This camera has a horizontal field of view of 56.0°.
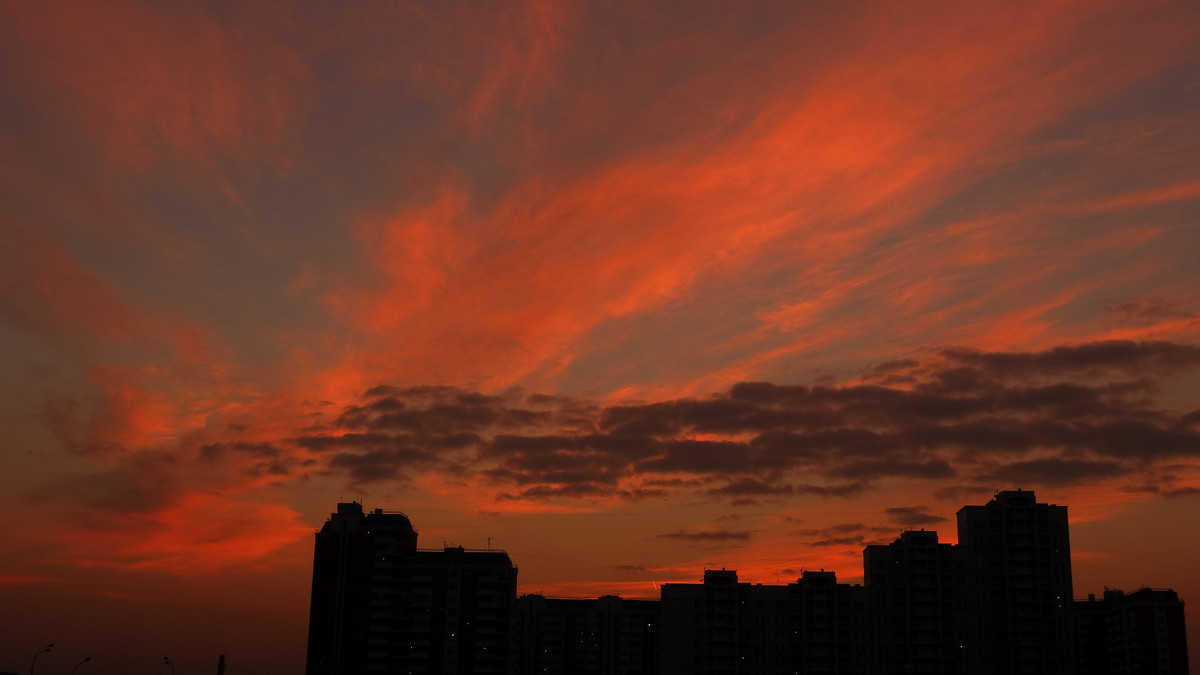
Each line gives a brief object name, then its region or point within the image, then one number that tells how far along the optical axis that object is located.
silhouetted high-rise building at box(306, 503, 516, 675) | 191.00
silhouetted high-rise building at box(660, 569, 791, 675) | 185.25
